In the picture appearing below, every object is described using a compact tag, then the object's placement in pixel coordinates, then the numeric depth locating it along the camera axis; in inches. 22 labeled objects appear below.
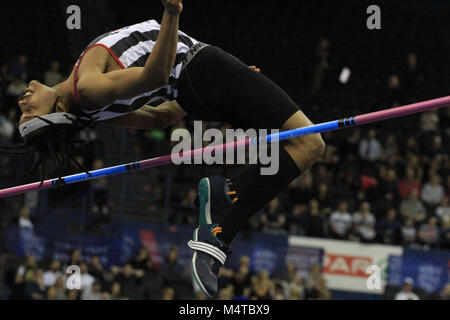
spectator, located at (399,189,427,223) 576.4
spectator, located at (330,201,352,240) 541.6
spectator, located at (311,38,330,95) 637.3
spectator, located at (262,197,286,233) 548.4
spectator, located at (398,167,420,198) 593.0
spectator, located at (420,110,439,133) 632.4
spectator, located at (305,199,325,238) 540.4
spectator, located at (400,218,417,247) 551.8
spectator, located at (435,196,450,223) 568.7
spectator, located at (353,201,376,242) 542.6
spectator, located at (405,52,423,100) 645.3
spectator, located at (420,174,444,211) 587.2
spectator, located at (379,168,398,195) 589.3
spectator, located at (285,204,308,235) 548.1
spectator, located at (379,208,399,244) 550.3
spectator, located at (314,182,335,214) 576.6
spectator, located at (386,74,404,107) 625.2
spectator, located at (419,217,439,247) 549.6
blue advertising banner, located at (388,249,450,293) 526.3
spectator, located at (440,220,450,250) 550.3
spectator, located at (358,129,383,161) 608.1
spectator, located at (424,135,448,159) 617.6
